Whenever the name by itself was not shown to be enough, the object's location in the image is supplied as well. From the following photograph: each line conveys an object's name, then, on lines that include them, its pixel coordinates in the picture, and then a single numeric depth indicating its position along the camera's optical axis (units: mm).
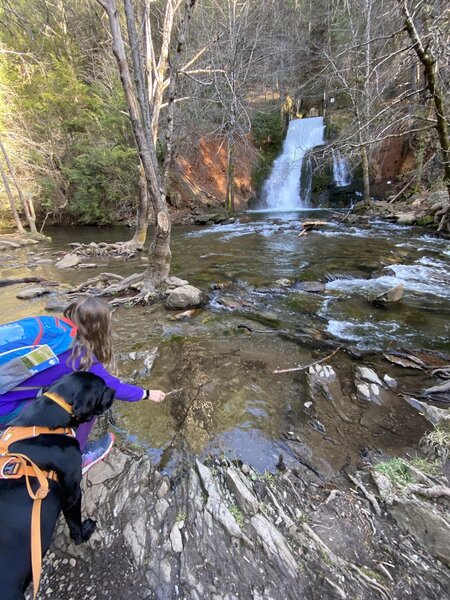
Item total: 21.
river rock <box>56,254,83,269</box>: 8684
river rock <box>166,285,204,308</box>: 5383
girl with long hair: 1732
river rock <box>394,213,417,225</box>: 11359
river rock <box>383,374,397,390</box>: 3269
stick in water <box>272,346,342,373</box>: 3574
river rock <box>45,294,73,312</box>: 5508
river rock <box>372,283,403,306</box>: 5445
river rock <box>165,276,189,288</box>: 6098
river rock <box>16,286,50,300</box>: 6312
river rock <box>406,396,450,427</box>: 2700
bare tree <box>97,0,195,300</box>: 4445
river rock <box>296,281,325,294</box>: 6142
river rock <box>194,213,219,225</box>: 15650
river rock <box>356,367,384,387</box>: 3330
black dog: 1226
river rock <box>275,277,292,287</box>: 6531
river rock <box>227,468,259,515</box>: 1948
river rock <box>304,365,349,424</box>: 2984
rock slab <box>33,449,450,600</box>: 1572
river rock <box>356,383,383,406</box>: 3080
